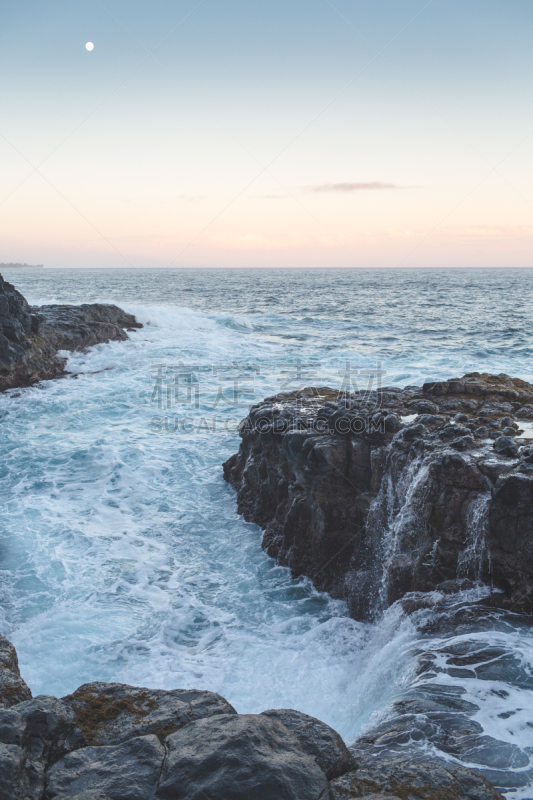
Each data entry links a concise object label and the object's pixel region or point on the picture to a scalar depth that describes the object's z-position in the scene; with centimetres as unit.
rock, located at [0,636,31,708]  390
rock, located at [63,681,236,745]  359
